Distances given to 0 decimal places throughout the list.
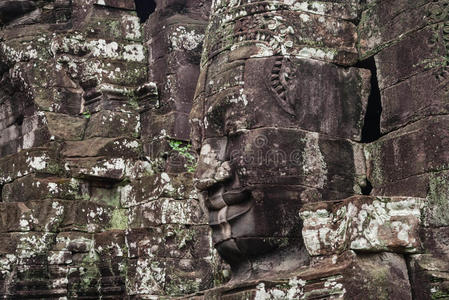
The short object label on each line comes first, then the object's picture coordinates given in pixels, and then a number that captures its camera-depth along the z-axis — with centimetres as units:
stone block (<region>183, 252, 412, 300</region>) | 680
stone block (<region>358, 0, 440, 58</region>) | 801
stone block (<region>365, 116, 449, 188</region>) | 770
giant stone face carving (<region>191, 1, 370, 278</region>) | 816
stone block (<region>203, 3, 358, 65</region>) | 852
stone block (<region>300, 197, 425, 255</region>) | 692
